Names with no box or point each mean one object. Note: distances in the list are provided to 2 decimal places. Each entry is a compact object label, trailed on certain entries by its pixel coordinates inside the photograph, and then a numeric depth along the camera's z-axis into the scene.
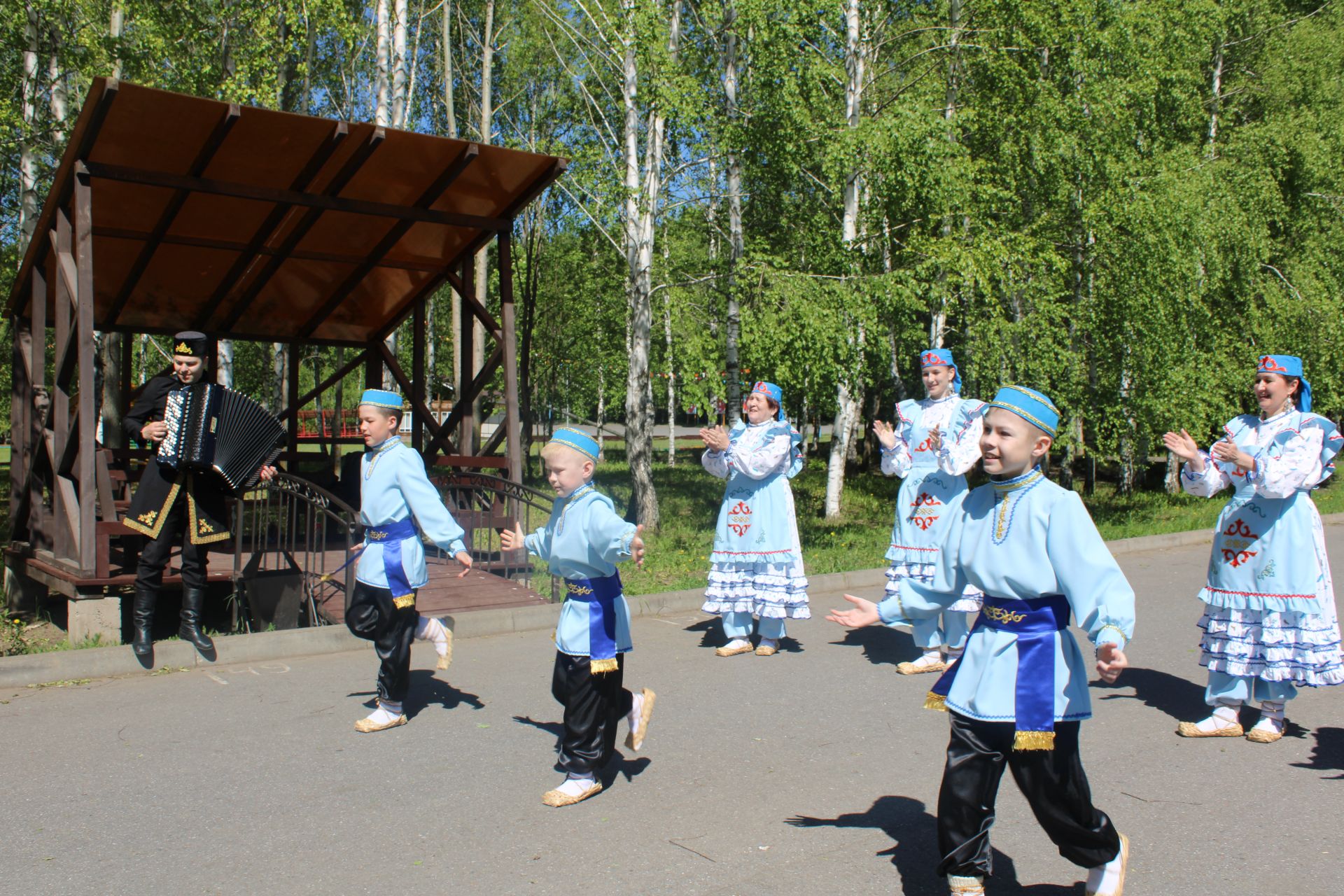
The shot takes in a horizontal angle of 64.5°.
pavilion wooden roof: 8.13
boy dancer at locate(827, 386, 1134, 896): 3.52
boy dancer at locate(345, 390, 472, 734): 5.88
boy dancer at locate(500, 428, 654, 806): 4.82
